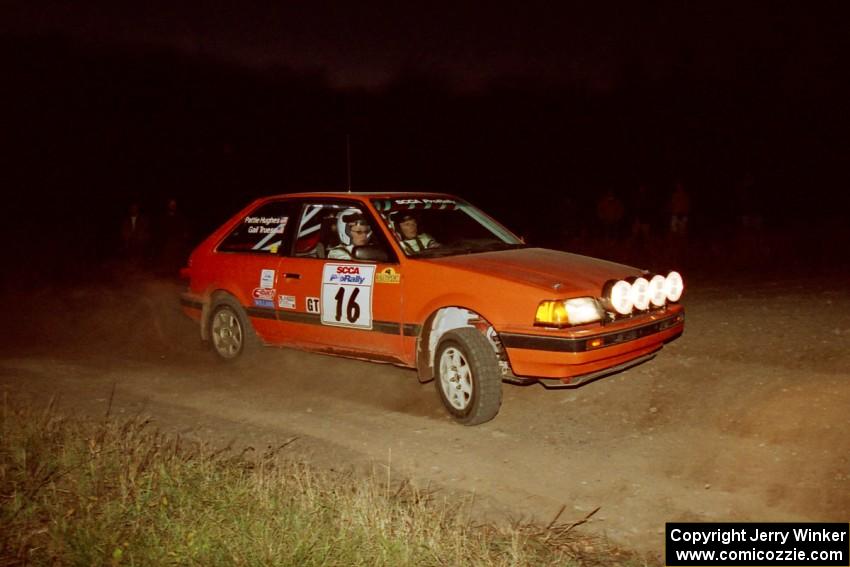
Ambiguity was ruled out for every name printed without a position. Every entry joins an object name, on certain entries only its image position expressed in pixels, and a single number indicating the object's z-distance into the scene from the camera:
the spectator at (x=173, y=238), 17.56
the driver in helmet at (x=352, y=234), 6.66
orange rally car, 5.40
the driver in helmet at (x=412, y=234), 6.44
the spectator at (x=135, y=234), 16.84
